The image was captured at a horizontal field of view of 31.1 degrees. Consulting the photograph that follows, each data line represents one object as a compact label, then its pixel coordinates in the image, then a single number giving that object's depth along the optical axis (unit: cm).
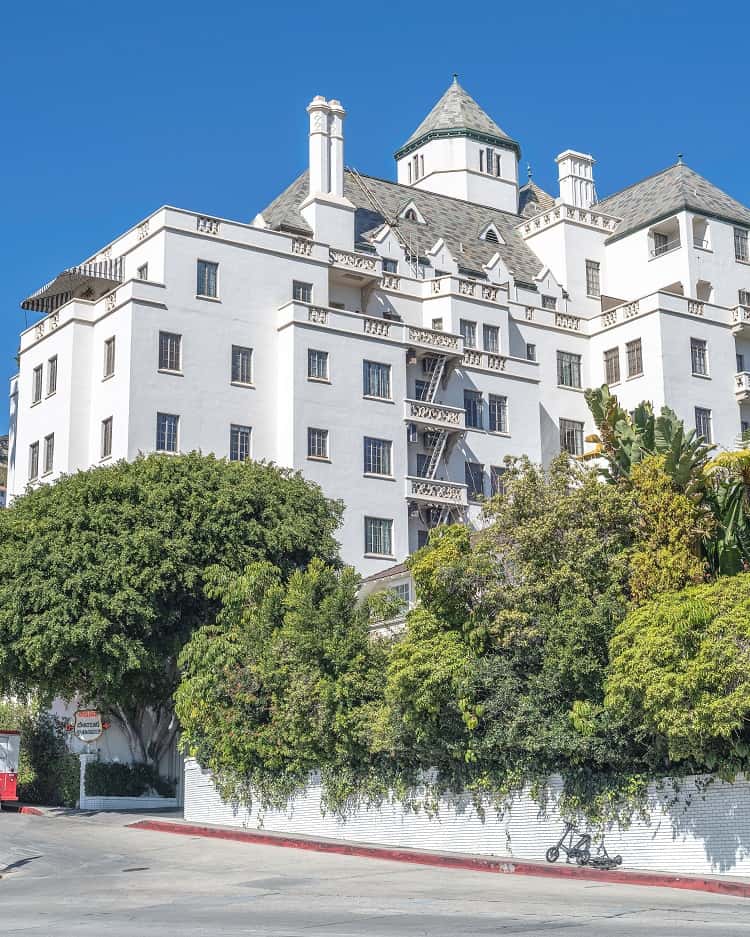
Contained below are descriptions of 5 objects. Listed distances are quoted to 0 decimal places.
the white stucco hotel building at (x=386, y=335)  5131
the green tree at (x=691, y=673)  2206
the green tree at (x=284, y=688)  3077
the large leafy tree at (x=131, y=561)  3797
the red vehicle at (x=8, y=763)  4259
